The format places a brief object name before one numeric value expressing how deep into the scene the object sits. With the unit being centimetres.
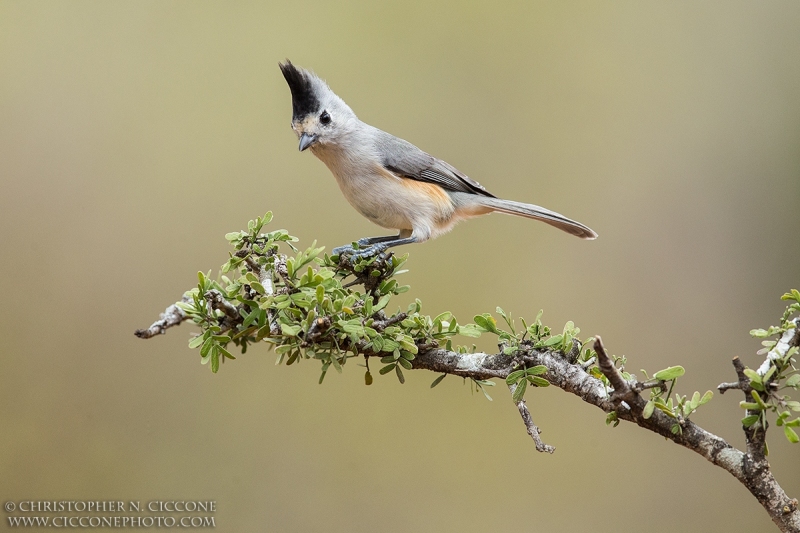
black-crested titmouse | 698
